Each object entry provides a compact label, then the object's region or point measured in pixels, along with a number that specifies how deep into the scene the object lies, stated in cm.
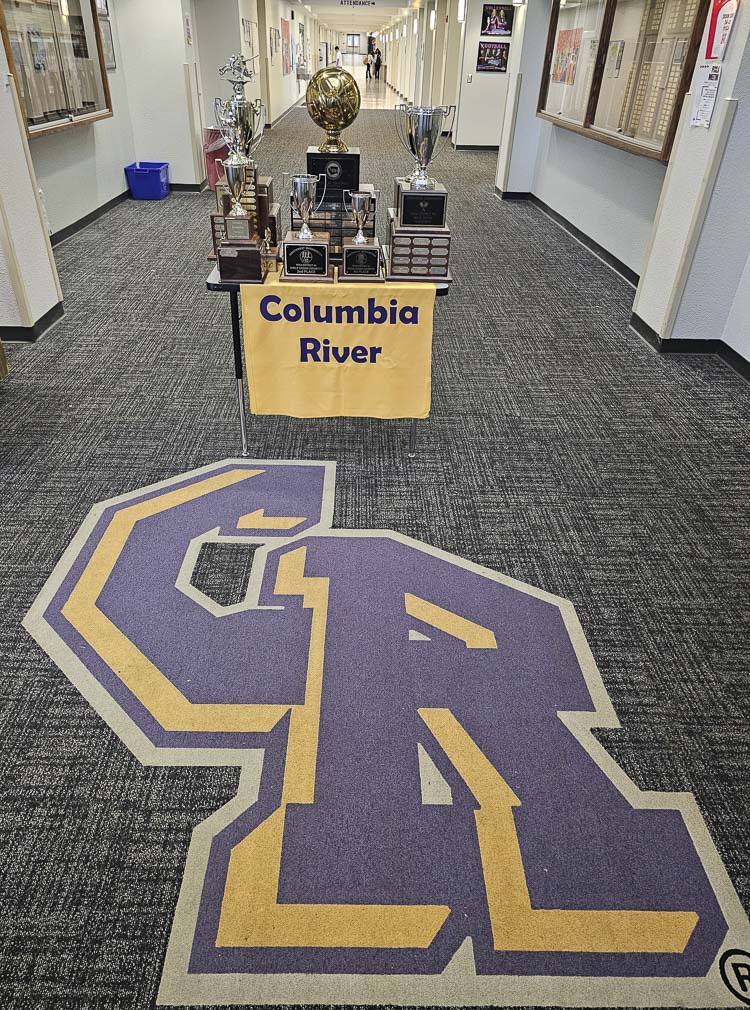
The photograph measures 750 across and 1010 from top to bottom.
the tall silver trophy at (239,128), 256
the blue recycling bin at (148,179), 718
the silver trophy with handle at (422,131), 264
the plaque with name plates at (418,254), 262
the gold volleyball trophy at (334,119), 266
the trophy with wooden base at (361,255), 261
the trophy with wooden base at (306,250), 257
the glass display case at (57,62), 465
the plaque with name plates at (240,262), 253
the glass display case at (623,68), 396
